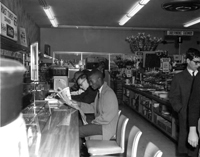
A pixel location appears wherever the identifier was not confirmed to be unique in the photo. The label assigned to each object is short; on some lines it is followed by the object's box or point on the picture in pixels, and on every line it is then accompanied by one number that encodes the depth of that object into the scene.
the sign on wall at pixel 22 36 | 8.09
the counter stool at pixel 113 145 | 3.13
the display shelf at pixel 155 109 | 5.21
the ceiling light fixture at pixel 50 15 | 8.46
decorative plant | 9.63
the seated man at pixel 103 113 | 3.49
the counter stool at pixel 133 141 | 2.43
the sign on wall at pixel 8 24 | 5.97
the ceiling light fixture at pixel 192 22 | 10.54
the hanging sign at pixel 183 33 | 11.55
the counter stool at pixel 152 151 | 1.73
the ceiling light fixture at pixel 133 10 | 7.72
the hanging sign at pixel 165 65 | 7.11
